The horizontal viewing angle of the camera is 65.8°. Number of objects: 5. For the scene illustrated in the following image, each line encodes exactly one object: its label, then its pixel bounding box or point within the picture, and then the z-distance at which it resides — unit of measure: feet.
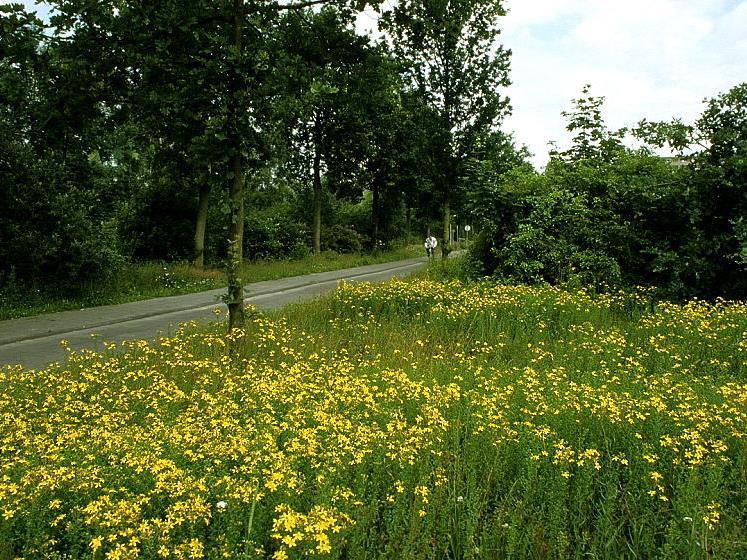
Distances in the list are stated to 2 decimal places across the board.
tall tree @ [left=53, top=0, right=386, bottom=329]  23.07
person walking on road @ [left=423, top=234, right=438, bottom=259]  92.68
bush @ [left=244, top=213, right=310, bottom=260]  94.94
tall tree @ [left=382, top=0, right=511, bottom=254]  108.17
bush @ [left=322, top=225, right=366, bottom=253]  113.70
